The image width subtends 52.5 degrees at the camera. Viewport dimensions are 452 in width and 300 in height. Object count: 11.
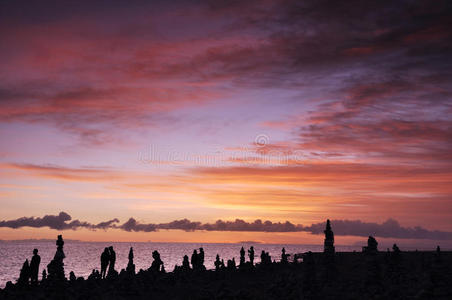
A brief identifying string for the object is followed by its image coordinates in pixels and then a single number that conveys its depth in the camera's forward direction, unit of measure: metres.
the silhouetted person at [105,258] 53.10
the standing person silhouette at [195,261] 64.26
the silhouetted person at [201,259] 65.81
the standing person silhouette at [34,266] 43.72
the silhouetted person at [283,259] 77.04
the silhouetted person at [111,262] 54.25
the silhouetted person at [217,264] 62.53
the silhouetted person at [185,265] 61.53
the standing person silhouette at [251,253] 73.24
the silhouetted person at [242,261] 70.19
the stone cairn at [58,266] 40.97
